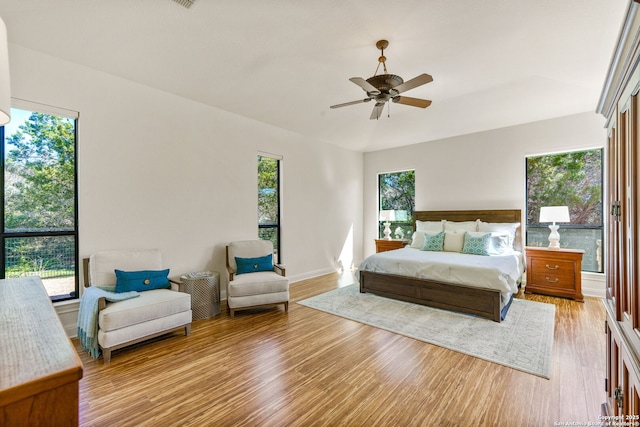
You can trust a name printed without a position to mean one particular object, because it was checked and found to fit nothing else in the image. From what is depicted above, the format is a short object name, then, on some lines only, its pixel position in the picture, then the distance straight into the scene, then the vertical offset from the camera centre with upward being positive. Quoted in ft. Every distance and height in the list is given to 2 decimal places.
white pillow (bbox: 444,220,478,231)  17.07 -0.67
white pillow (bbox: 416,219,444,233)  18.19 -0.71
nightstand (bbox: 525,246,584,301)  13.99 -2.84
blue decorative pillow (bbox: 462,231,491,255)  14.69 -1.53
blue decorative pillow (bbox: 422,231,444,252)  16.42 -1.54
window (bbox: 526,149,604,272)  14.83 +0.91
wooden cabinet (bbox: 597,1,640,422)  4.04 -0.09
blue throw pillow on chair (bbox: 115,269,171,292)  10.03 -2.27
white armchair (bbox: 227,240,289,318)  12.05 -2.69
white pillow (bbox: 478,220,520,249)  15.78 -0.70
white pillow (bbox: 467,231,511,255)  14.73 -1.45
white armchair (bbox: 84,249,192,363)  8.59 -2.86
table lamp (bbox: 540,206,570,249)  14.37 -0.14
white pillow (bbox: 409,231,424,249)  17.68 -1.53
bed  11.56 -3.33
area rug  8.86 -4.15
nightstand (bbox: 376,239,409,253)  20.38 -2.07
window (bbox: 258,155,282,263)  16.69 +0.81
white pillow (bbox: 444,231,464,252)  16.00 -1.45
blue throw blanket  8.68 -2.98
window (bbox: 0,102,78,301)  9.49 +0.58
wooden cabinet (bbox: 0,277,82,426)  1.98 -1.17
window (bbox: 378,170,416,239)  21.47 +1.20
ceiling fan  8.83 +4.03
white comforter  11.54 -2.29
